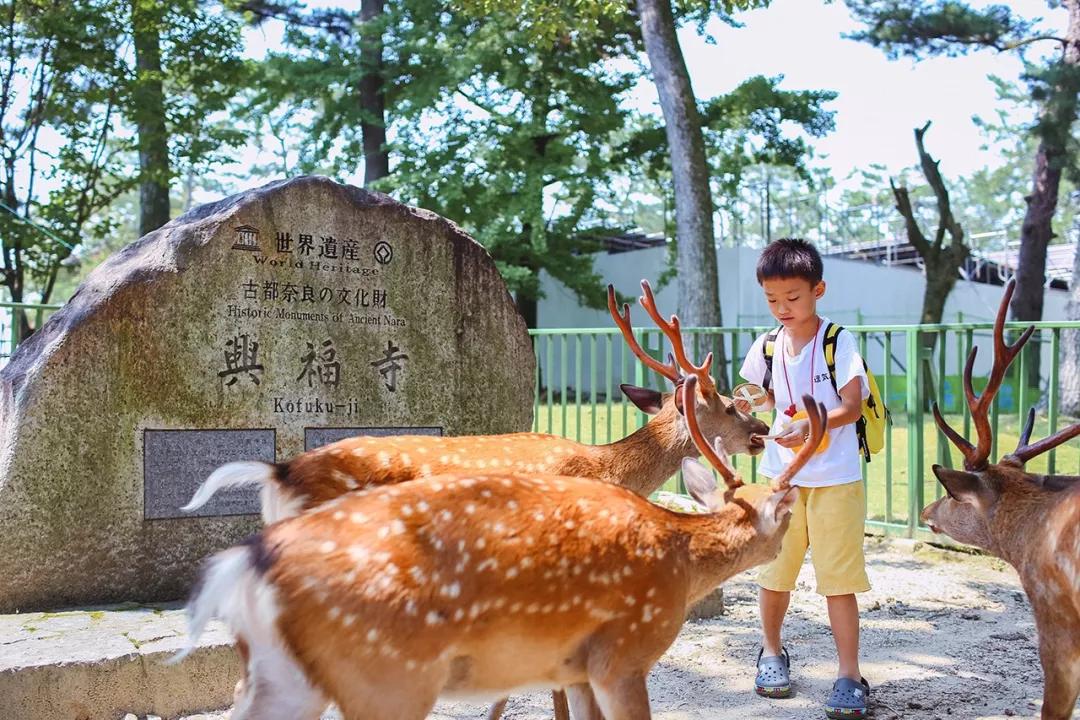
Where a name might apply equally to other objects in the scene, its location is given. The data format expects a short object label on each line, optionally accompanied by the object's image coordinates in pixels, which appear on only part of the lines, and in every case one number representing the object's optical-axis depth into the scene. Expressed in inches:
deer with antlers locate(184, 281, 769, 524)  136.4
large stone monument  176.2
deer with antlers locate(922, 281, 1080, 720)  121.0
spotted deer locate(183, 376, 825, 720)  90.8
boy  147.9
